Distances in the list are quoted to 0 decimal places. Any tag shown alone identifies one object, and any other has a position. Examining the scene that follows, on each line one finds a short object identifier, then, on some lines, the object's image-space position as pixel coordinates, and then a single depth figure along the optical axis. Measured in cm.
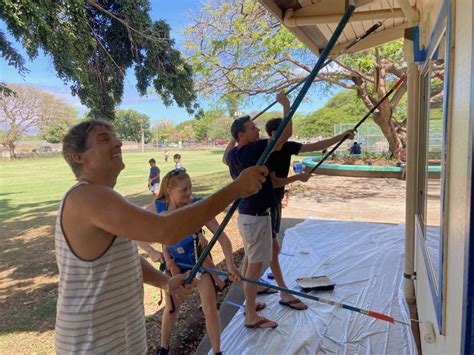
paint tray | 375
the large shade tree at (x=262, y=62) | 1017
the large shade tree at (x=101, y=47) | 339
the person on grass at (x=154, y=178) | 1022
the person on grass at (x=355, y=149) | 1839
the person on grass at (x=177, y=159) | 1098
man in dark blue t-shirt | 306
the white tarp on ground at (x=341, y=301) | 282
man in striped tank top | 123
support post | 353
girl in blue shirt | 258
